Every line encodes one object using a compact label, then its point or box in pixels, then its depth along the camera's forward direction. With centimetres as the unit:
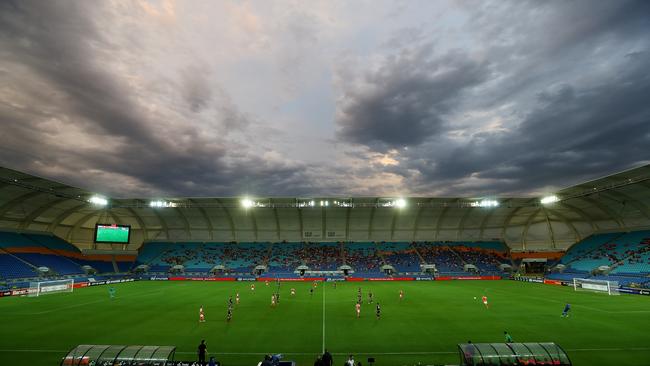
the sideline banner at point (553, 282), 5226
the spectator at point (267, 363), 1147
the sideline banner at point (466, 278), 6197
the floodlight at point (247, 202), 6350
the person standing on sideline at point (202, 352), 1530
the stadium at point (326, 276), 1842
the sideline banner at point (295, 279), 6094
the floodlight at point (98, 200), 5684
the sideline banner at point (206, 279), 6219
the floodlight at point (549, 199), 5569
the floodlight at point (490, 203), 6275
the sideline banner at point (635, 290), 3894
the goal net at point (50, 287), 3997
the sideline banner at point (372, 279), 6171
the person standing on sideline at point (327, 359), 1256
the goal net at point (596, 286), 4098
